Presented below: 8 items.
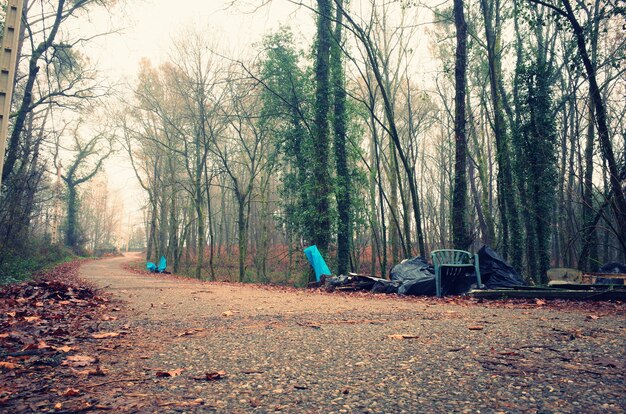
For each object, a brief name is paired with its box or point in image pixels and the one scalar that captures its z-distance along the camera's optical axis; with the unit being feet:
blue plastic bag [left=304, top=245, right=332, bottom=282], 35.53
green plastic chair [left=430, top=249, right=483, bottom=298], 24.25
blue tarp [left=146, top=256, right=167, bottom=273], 72.07
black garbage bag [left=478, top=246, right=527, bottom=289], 25.20
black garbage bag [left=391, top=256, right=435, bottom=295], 25.22
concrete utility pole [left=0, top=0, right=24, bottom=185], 12.64
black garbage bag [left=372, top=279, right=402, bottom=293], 27.04
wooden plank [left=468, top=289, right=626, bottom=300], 19.14
